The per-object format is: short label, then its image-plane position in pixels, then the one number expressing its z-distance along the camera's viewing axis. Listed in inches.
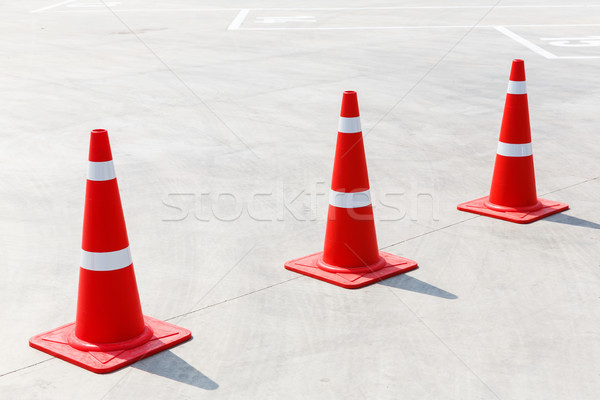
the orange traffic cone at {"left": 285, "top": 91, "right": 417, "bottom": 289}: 188.7
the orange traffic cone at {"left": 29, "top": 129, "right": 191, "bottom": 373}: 151.5
